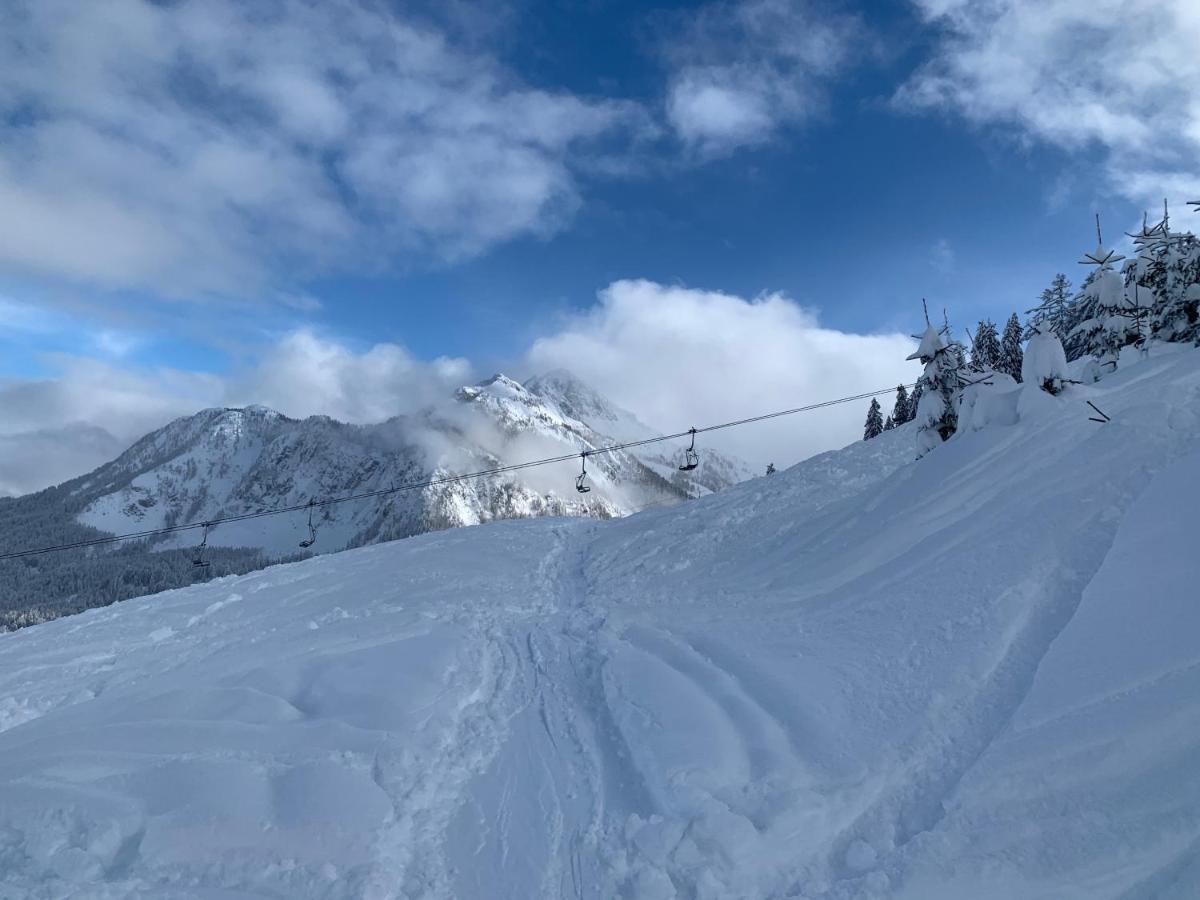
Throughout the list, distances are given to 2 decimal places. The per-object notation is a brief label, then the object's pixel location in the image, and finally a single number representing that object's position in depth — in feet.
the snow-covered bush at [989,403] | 58.70
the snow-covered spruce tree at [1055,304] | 171.94
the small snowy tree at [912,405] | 182.46
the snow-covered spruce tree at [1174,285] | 76.89
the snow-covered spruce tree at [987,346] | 179.17
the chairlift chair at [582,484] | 101.88
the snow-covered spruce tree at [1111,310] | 76.38
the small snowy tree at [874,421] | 216.33
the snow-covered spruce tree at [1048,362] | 56.08
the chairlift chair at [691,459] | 91.66
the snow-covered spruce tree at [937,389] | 71.20
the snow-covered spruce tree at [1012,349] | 178.31
